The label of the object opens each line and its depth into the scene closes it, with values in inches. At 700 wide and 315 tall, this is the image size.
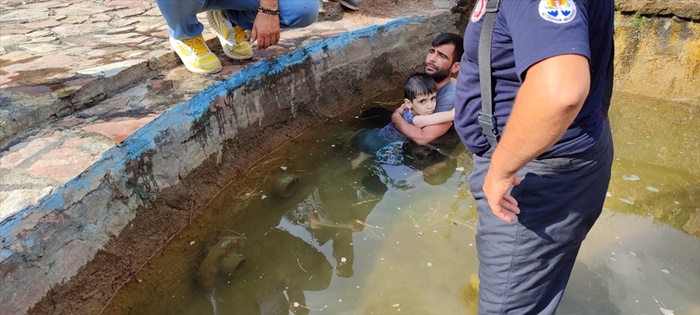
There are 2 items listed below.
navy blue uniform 55.2
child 163.8
